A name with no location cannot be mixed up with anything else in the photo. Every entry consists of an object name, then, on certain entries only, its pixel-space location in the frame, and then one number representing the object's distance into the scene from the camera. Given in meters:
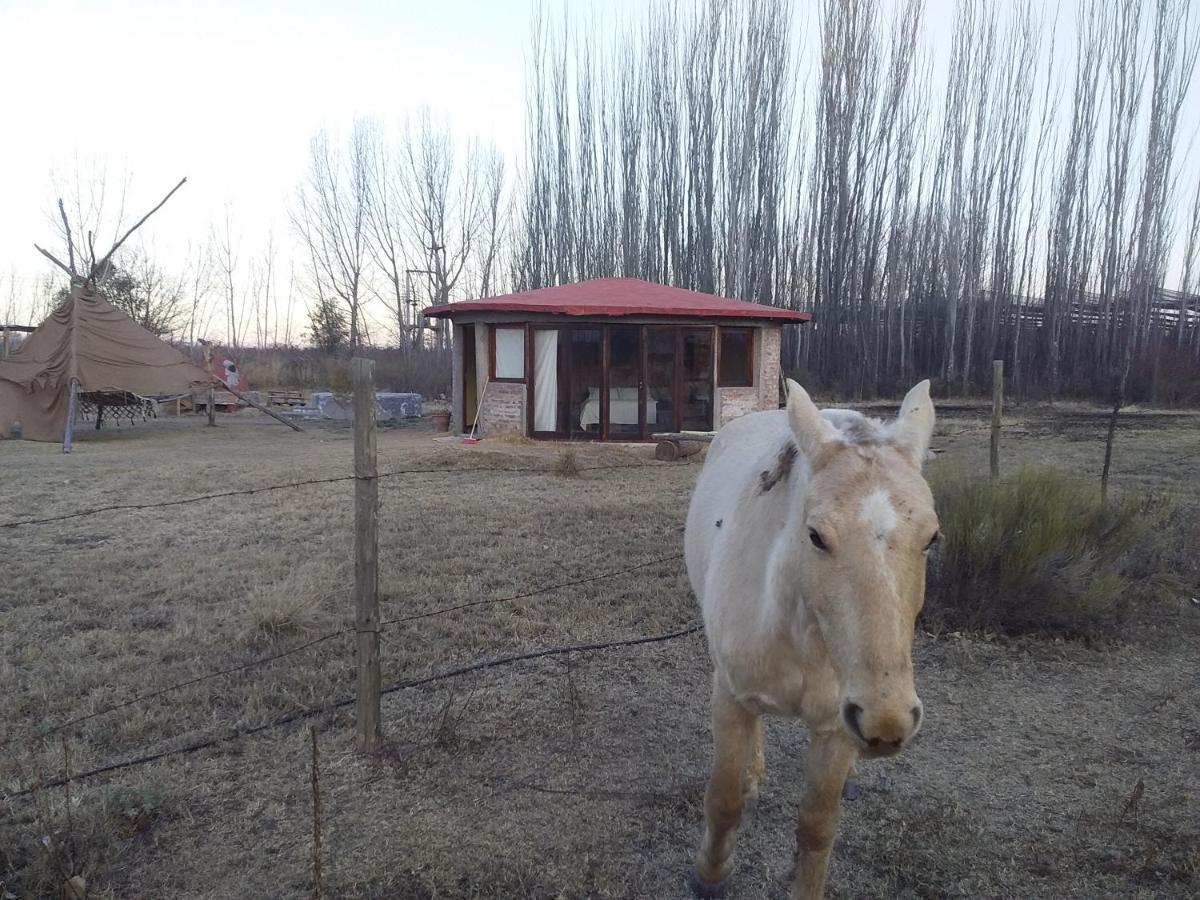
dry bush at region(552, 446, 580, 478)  10.07
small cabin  14.12
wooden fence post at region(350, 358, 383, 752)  3.25
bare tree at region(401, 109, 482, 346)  32.66
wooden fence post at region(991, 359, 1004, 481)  6.38
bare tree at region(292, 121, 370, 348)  33.22
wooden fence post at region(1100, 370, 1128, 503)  5.95
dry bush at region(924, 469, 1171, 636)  4.77
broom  14.44
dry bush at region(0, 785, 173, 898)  2.41
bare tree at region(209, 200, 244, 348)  41.48
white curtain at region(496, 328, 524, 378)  14.45
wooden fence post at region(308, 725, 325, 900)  2.17
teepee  14.03
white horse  1.57
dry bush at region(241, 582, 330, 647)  4.48
